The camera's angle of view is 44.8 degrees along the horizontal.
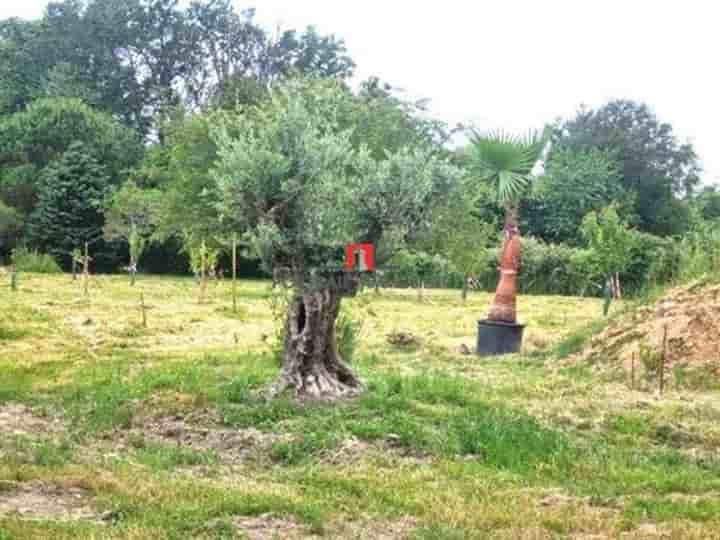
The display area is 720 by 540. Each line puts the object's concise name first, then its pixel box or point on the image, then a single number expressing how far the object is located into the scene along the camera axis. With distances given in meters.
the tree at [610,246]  21.64
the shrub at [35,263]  31.14
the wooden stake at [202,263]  21.52
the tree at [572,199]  40.22
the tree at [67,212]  34.16
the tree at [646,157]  44.07
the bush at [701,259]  13.52
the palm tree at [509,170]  14.03
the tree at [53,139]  39.06
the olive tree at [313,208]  8.29
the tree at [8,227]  34.06
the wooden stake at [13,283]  21.37
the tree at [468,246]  24.19
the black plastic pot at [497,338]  13.33
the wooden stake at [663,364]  9.70
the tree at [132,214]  30.86
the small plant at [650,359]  10.38
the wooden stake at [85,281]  21.89
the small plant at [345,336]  10.30
